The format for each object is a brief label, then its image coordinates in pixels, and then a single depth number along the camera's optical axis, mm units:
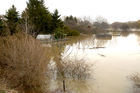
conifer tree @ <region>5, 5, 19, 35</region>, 19922
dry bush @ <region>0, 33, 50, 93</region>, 5176
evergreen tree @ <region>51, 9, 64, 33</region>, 22625
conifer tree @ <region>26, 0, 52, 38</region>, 20695
